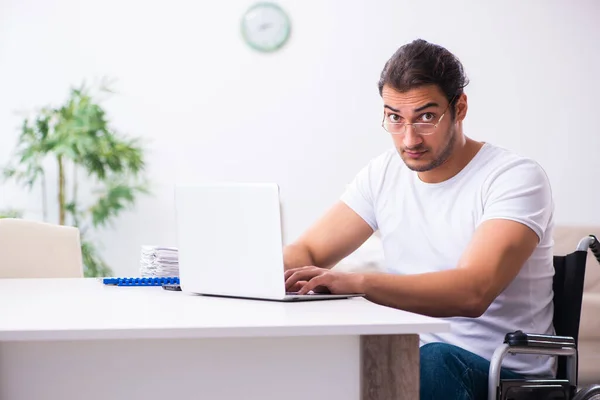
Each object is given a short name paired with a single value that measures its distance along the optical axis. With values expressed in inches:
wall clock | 206.8
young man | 89.7
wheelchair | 85.8
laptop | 83.2
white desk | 72.4
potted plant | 186.7
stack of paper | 104.2
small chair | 123.3
